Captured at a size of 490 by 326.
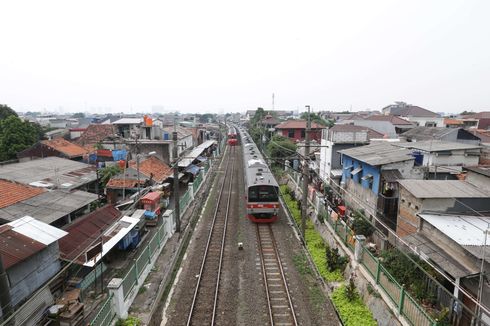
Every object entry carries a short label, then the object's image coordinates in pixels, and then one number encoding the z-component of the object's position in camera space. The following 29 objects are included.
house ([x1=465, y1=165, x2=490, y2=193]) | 11.94
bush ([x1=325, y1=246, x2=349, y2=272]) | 13.09
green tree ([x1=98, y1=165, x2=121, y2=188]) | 23.06
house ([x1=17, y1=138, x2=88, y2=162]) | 31.72
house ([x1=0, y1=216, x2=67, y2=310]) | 8.94
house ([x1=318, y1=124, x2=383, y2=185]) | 23.89
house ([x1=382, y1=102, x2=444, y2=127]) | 50.07
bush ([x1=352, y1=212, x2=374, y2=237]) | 14.29
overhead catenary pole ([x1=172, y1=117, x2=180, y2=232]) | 16.13
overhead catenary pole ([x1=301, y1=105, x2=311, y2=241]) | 15.27
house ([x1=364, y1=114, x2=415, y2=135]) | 39.25
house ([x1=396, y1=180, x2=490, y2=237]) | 11.06
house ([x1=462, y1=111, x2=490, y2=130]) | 48.23
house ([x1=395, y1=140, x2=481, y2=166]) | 17.30
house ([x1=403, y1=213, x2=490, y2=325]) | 8.09
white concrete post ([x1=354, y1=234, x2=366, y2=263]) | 12.19
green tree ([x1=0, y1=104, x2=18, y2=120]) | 47.25
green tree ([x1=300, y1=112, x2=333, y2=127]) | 55.53
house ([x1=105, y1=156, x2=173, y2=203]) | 21.23
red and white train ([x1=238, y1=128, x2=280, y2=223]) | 17.97
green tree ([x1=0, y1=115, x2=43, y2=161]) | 33.72
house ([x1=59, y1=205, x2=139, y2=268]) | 11.32
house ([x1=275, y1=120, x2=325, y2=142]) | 48.91
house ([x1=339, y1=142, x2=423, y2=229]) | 15.06
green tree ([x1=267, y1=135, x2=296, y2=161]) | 35.03
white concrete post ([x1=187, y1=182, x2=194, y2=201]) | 22.52
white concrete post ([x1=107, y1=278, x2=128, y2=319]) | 9.48
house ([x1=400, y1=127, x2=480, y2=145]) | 25.20
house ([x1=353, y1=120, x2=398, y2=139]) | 35.91
